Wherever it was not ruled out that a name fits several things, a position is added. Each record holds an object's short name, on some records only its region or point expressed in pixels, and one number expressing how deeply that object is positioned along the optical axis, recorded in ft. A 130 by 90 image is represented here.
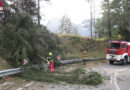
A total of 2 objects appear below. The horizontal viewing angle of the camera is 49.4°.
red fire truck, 52.29
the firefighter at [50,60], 32.28
